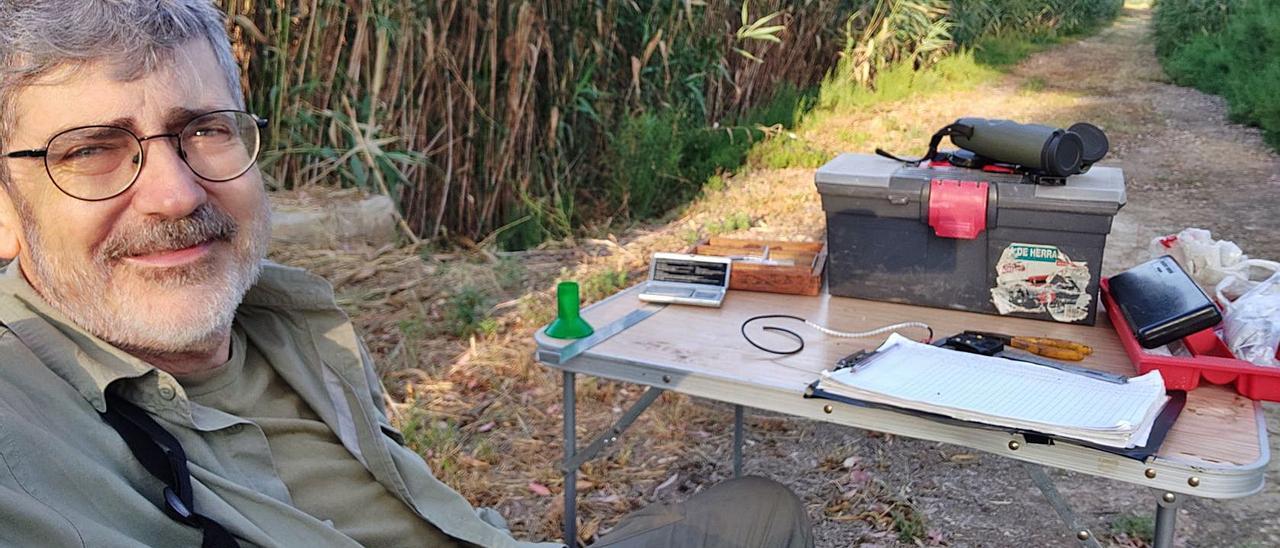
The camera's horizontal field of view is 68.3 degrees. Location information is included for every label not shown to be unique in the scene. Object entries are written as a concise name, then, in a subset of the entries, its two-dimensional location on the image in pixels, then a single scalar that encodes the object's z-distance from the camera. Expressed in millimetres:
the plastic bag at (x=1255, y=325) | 1694
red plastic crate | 1642
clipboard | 1434
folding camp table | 1430
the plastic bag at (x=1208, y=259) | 2092
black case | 1751
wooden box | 2322
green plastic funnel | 1997
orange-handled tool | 1863
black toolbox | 2020
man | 1146
